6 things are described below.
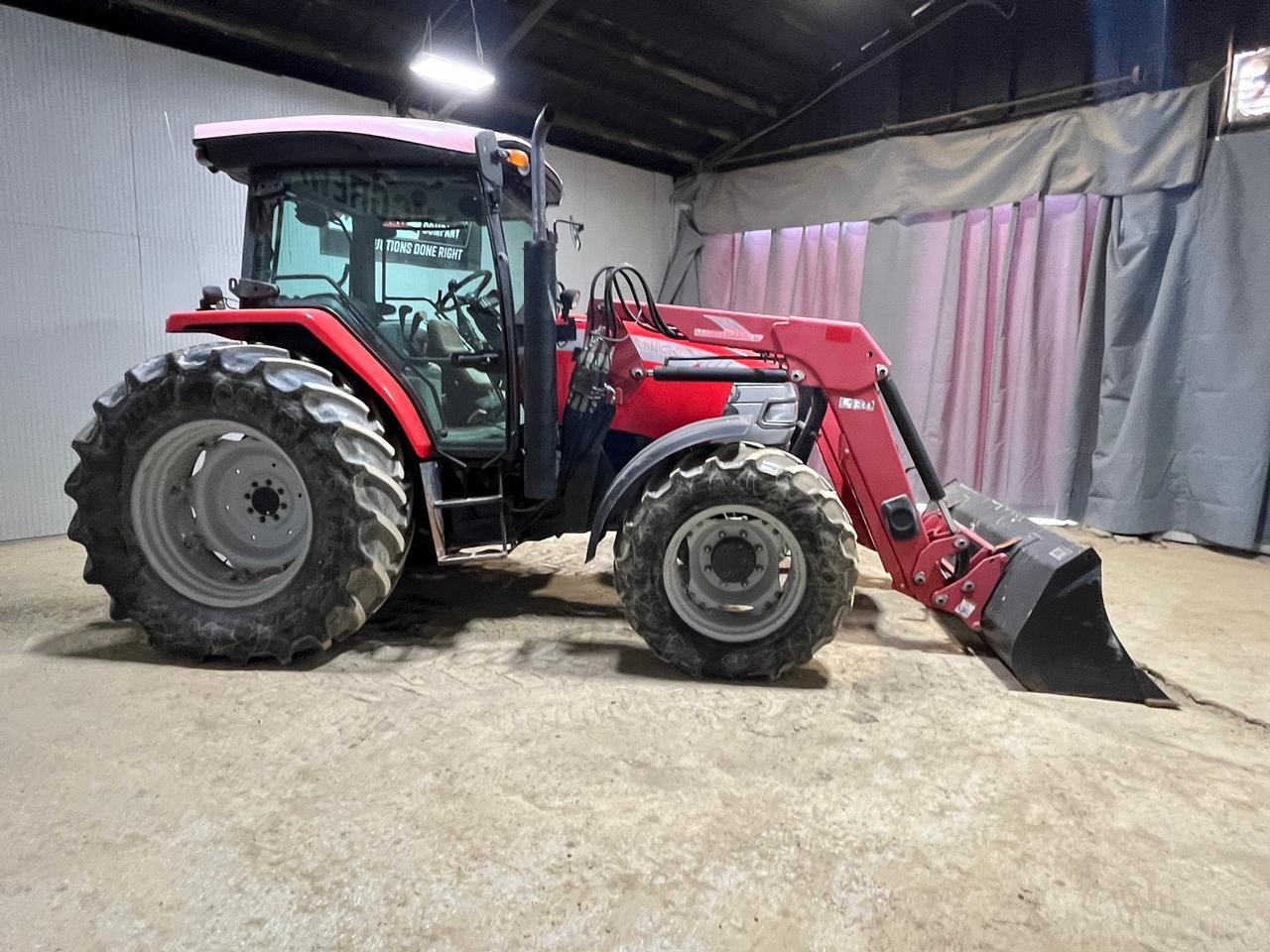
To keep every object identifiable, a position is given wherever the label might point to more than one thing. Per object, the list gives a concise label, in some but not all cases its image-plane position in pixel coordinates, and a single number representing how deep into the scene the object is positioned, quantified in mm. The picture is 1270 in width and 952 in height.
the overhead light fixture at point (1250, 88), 4473
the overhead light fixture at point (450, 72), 4484
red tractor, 2490
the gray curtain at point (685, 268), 7250
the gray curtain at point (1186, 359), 4574
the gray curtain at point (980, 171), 4746
